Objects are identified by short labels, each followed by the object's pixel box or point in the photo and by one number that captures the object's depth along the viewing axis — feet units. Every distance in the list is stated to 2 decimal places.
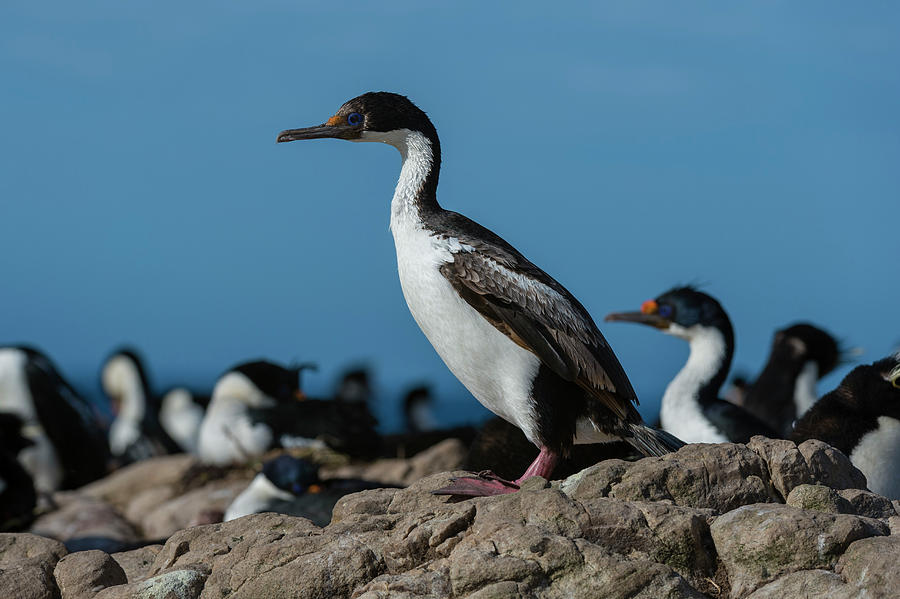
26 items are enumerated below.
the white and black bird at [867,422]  48.08
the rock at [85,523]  82.38
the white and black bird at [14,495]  78.28
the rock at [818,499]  34.76
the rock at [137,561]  42.54
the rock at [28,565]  38.60
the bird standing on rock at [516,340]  39.58
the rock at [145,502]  89.97
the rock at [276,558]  33.53
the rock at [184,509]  82.53
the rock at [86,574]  38.83
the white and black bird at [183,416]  138.92
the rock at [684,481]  35.17
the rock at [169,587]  35.22
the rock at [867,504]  35.99
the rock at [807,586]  30.42
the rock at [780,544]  31.81
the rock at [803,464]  36.55
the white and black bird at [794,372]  91.91
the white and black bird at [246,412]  93.61
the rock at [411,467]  83.61
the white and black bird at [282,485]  70.74
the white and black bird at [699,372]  63.87
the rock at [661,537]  32.58
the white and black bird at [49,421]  105.70
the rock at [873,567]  29.99
